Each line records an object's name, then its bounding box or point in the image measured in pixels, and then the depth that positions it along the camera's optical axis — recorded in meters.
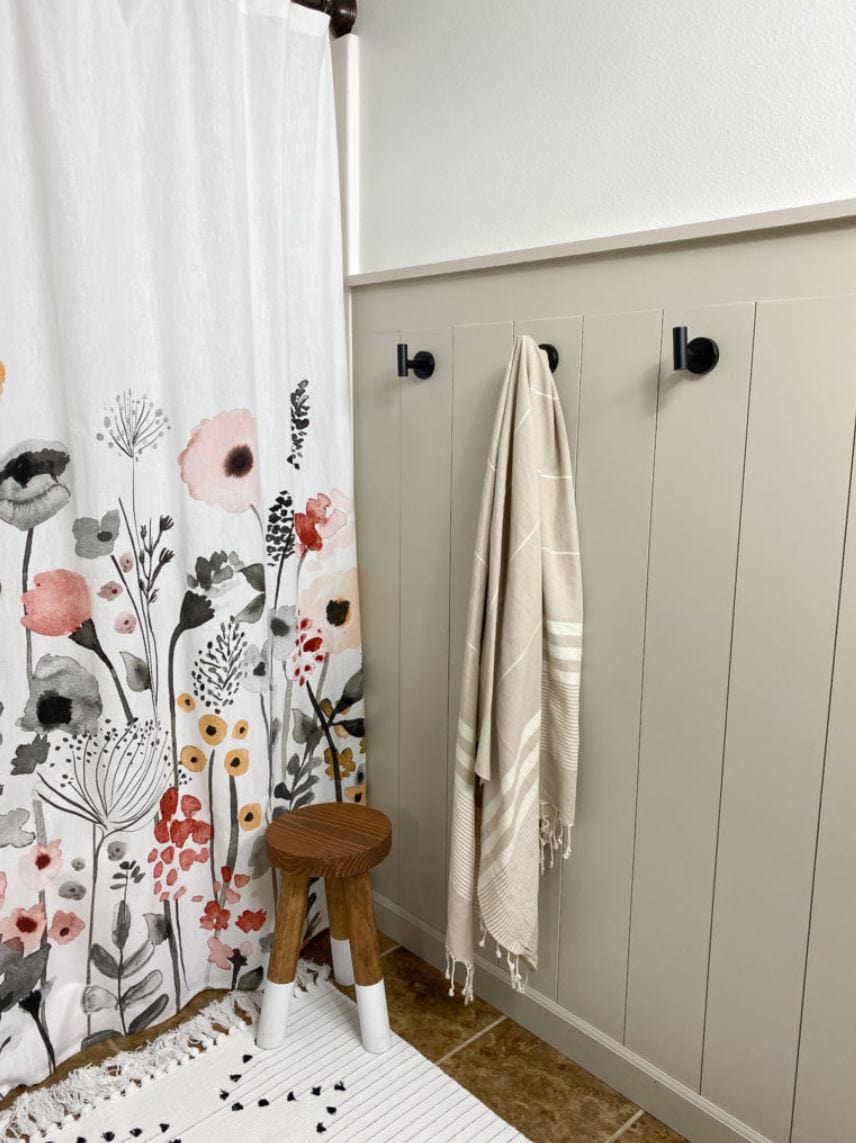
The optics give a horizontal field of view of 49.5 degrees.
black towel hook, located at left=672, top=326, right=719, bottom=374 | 1.22
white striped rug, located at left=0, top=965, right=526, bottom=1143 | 1.44
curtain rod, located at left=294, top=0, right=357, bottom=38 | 1.66
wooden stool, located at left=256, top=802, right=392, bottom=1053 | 1.54
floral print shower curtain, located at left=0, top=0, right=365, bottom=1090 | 1.38
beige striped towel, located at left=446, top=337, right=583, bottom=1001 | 1.39
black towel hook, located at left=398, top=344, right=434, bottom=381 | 1.61
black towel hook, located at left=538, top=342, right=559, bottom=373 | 1.44
